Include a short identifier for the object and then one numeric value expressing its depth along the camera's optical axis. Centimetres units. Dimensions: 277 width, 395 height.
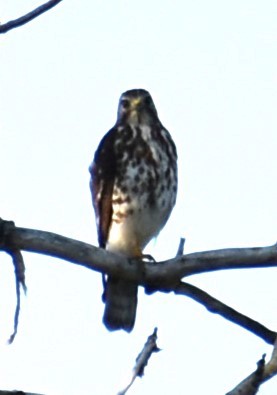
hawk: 1441
